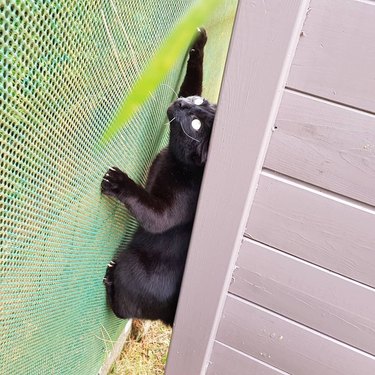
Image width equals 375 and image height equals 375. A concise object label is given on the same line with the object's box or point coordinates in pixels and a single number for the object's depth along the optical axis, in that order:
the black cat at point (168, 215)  1.14
